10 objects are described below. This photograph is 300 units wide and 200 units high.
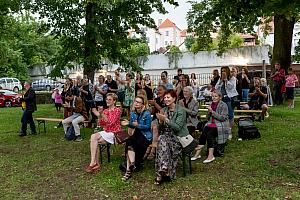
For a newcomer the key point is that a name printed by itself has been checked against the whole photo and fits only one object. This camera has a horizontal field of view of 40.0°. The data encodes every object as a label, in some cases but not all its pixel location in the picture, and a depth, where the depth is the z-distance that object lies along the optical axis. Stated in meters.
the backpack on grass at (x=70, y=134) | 10.67
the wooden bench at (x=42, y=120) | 11.94
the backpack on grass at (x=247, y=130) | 9.53
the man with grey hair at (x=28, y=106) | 11.81
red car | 26.00
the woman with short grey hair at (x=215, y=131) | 7.68
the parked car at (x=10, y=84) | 41.15
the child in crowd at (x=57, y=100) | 18.92
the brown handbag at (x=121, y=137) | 7.47
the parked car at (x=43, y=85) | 40.03
